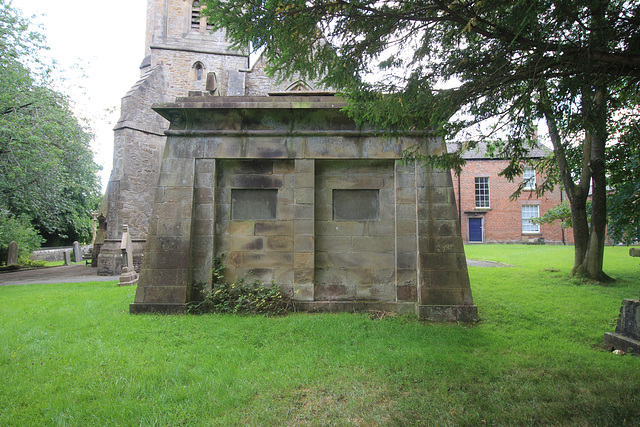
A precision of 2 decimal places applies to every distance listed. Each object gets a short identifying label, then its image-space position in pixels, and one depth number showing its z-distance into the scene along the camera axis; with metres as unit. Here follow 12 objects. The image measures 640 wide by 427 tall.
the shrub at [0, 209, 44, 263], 17.45
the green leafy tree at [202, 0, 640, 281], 3.03
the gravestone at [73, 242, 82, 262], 23.58
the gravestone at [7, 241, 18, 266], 17.72
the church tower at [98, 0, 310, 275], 15.64
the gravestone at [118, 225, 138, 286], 10.41
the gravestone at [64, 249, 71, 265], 22.03
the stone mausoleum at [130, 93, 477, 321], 5.97
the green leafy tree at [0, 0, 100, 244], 12.55
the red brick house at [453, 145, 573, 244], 28.98
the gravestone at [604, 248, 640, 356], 4.10
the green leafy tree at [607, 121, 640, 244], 9.00
